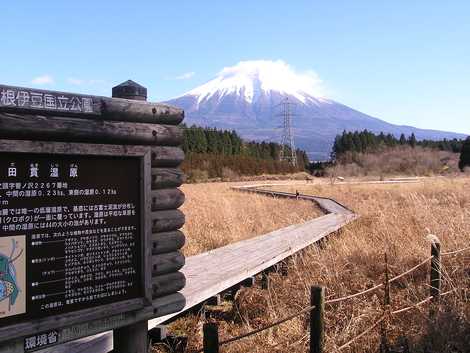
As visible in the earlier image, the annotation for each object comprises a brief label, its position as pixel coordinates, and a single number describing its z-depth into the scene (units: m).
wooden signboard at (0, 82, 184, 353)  2.62
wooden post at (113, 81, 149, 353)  3.29
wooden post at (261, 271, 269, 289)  7.21
